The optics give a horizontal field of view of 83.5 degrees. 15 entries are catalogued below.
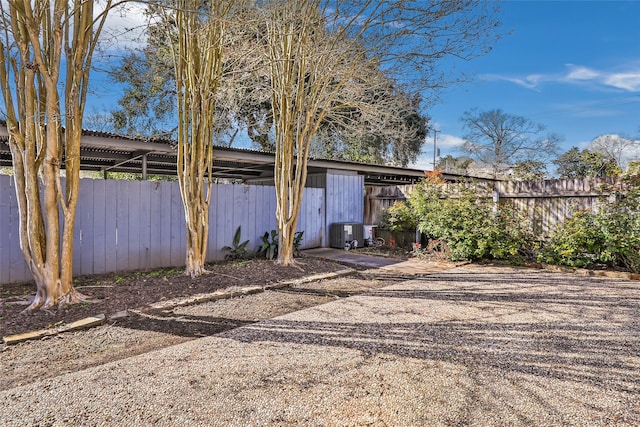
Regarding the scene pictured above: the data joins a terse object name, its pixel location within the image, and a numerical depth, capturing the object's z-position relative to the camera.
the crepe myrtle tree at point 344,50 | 5.29
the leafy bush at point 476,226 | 6.61
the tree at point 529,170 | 14.54
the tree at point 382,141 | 6.72
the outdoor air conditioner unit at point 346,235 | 8.96
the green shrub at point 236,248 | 6.91
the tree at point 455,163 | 23.27
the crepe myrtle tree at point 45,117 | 3.54
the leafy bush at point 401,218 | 8.45
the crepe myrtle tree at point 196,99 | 4.85
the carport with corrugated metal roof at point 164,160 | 6.01
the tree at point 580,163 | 16.44
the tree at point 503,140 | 21.77
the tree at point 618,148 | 16.66
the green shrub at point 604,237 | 5.46
